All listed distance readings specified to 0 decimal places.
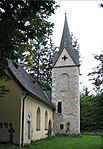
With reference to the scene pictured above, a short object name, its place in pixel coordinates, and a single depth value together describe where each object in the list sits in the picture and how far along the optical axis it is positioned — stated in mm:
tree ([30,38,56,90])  50406
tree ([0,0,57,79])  11977
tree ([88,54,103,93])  19653
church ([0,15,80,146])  21094
